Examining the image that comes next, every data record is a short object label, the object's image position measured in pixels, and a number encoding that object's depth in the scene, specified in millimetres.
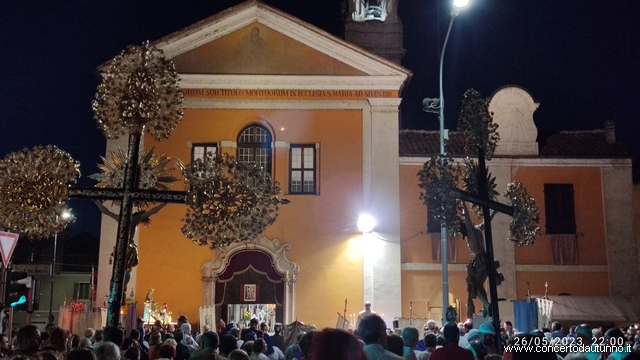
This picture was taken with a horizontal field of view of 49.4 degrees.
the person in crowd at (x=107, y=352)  6402
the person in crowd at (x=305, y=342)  7152
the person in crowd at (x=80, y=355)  5332
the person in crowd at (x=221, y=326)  16209
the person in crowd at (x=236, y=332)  12125
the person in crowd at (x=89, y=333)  11523
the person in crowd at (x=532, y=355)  4543
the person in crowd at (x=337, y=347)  4086
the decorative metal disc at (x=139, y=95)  7977
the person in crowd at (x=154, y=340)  9908
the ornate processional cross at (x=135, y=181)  7516
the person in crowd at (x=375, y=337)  5508
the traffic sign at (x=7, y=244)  8930
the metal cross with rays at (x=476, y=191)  10656
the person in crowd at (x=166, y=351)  7797
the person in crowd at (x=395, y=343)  6867
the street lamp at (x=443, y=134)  18438
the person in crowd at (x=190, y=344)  10812
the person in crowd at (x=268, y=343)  12792
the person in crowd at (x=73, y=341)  9992
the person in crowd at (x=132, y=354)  7609
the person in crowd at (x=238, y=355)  6973
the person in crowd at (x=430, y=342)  9312
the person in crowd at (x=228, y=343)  8602
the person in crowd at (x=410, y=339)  8117
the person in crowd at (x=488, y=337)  9258
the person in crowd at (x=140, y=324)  16295
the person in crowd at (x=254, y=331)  13205
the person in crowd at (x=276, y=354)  11823
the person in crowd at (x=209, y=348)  7539
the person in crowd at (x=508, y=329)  12695
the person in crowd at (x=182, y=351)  9977
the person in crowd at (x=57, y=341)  7590
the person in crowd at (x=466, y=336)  10461
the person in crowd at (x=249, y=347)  9578
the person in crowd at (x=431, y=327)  13509
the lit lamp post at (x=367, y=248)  21609
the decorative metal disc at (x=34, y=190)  7441
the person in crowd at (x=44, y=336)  10123
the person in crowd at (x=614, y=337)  8578
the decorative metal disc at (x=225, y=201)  7870
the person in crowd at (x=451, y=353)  6488
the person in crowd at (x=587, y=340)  8373
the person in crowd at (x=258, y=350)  9271
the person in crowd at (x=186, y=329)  12753
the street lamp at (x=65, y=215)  7729
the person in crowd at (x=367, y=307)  19847
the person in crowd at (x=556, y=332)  11708
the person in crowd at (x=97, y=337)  10200
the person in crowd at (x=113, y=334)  7312
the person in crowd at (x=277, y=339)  14039
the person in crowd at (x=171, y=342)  8238
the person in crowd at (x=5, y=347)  8477
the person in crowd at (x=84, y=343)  8461
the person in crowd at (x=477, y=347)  8430
